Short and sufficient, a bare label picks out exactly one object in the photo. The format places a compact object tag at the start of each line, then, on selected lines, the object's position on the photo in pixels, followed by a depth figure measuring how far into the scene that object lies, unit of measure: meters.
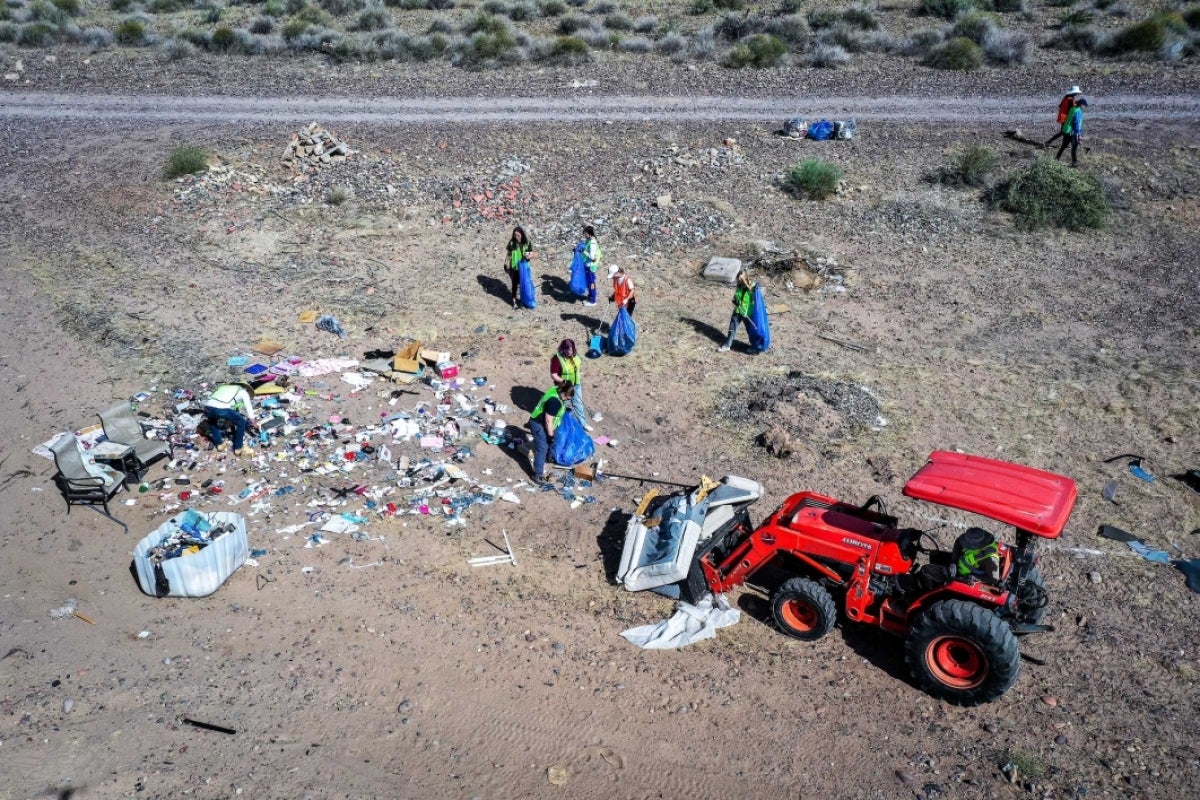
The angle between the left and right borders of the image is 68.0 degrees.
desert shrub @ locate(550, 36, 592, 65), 25.56
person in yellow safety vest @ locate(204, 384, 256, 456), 9.92
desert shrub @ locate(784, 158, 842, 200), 16.80
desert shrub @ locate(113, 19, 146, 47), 28.70
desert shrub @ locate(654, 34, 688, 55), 26.06
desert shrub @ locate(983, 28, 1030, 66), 24.25
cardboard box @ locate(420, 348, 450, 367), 11.59
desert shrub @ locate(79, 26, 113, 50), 28.48
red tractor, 6.60
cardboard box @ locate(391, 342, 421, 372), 11.52
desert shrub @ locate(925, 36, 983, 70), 24.09
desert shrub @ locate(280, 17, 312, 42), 27.70
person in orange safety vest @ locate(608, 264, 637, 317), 12.16
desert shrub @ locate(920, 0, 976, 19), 27.95
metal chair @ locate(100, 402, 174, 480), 9.66
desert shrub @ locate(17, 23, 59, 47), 28.78
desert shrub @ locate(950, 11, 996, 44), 25.48
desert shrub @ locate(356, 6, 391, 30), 29.22
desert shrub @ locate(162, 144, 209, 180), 17.88
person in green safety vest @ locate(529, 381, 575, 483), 9.48
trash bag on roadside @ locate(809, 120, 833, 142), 19.44
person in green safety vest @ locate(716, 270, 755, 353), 11.97
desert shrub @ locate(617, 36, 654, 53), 26.39
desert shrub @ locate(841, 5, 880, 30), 27.44
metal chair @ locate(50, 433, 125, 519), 9.06
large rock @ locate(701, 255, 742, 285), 14.29
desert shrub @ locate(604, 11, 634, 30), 28.67
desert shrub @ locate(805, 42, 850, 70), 24.73
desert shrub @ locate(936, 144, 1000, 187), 17.25
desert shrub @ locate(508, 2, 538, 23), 30.19
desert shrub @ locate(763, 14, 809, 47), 26.67
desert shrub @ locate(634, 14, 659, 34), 28.48
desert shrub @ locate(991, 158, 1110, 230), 15.76
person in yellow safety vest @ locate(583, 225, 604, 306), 13.17
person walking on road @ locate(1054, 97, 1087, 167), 17.05
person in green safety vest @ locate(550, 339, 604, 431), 9.55
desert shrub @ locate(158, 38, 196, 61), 27.05
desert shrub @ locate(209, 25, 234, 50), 27.66
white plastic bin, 7.82
